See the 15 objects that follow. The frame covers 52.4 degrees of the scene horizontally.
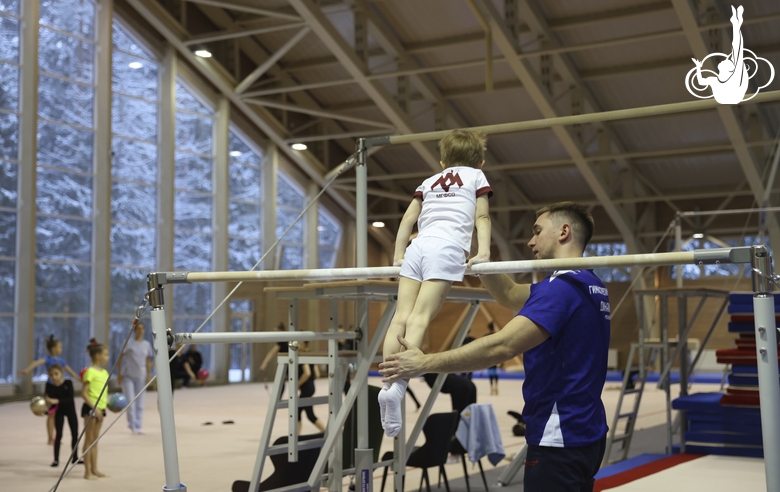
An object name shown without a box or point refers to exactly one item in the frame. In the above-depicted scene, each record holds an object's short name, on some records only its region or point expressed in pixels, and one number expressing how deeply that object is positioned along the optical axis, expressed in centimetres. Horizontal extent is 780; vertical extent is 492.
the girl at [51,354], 1031
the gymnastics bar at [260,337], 417
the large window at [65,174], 1817
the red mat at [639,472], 652
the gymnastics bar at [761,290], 295
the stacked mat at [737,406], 784
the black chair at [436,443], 673
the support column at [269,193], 2423
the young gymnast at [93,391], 820
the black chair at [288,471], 568
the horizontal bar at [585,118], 517
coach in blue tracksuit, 278
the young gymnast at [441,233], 363
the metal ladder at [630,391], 879
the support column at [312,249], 2584
